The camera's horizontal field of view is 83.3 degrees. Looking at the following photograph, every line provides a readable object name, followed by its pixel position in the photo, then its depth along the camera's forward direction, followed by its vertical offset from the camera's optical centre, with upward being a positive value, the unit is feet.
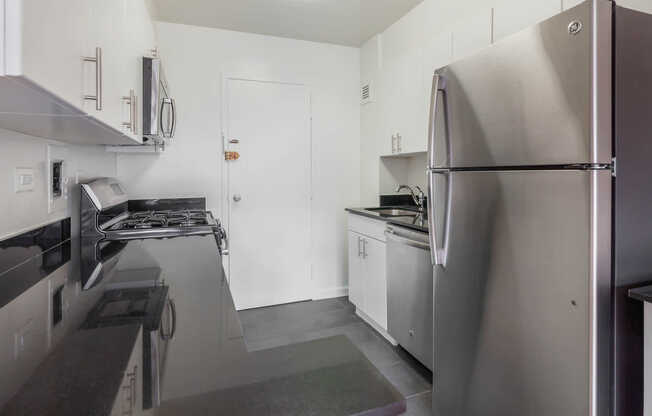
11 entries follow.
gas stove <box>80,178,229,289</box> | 4.49 -0.37
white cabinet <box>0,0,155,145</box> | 1.72 +0.89
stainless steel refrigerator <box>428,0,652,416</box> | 3.67 -0.07
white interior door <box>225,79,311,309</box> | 10.52 +0.39
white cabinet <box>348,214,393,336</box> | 8.66 -1.68
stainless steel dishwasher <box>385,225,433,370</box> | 6.77 -1.75
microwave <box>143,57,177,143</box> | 5.66 +1.69
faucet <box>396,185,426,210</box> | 9.63 +0.20
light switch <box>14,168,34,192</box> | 4.25 +0.30
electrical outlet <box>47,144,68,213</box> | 5.18 +0.39
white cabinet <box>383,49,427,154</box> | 8.38 +2.51
